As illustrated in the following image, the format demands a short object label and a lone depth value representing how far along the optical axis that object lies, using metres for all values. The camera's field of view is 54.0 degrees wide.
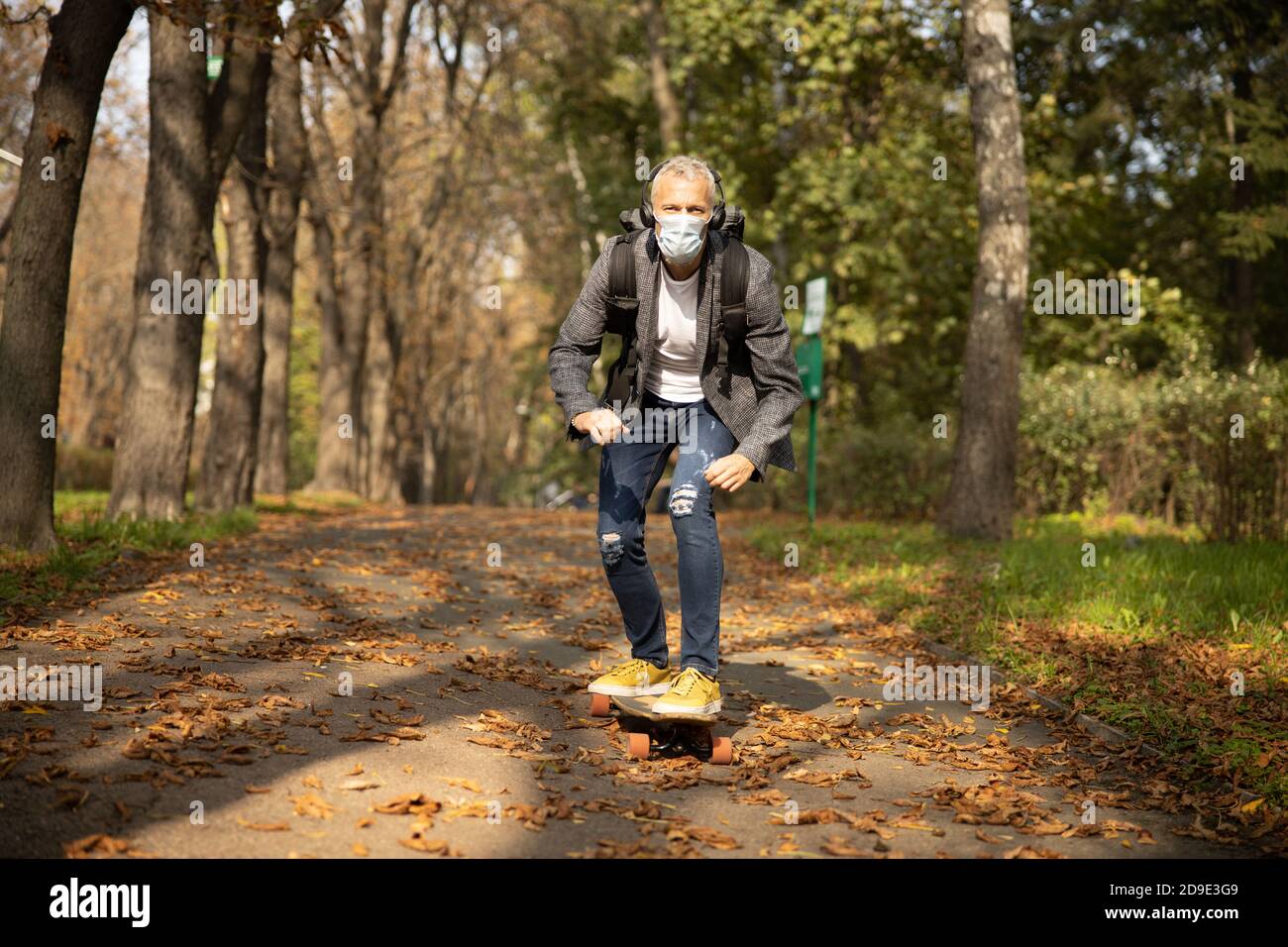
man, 4.82
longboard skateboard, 4.95
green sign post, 13.79
